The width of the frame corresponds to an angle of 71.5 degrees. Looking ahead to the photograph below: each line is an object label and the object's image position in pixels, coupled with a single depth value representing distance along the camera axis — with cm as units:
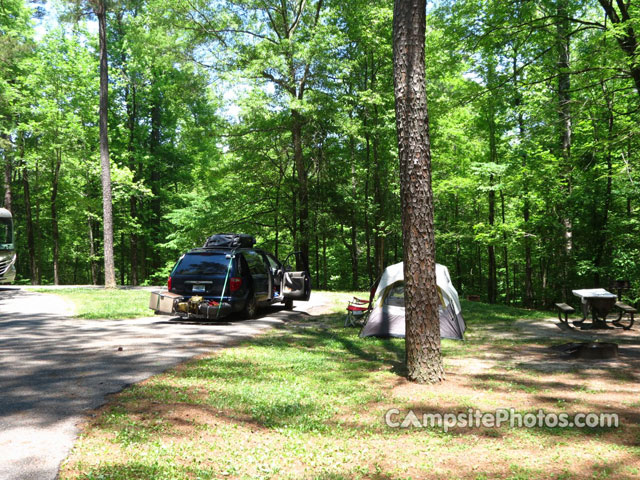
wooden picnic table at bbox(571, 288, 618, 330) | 998
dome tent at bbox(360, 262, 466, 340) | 938
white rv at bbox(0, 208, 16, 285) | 1781
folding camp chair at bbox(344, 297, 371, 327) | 1061
